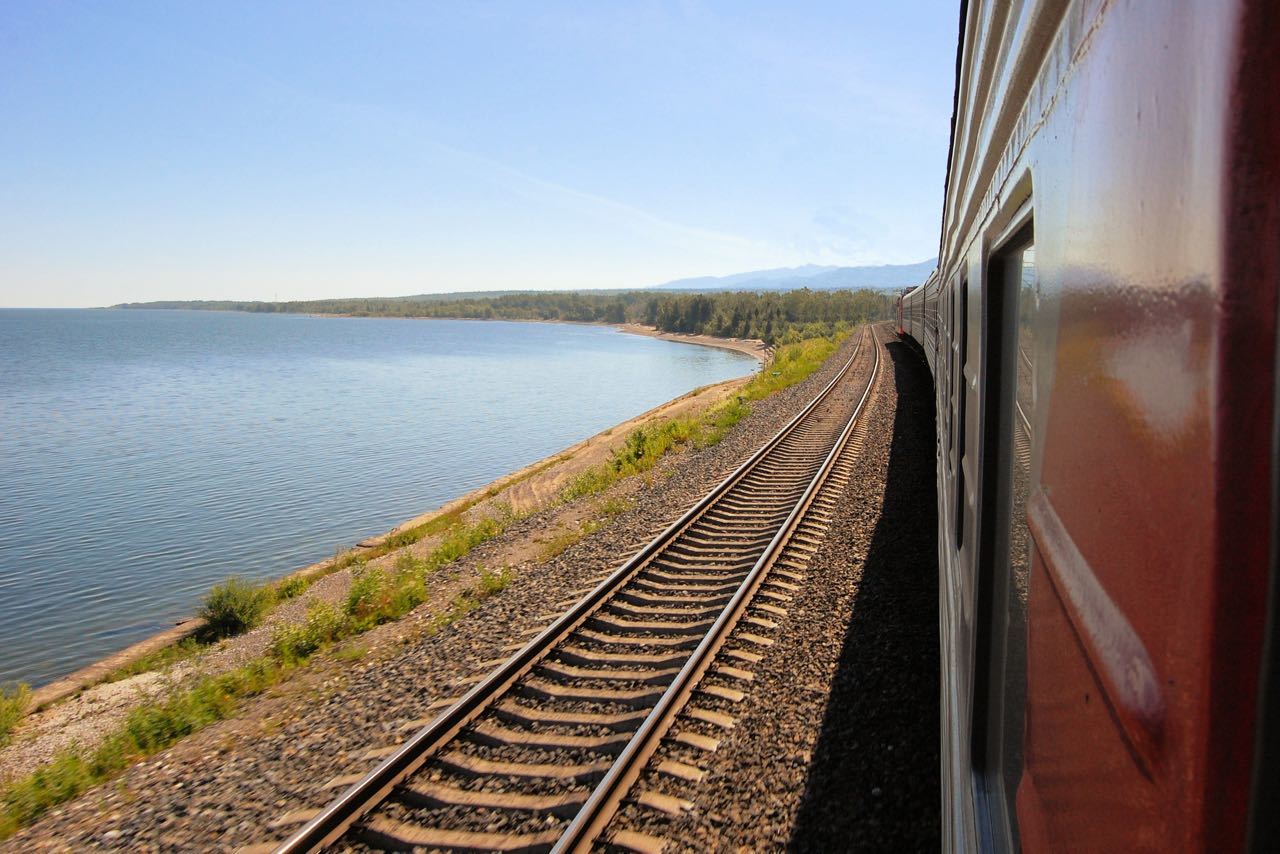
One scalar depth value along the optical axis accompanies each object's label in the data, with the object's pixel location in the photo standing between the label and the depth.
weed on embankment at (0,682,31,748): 9.29
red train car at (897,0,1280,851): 0.47
